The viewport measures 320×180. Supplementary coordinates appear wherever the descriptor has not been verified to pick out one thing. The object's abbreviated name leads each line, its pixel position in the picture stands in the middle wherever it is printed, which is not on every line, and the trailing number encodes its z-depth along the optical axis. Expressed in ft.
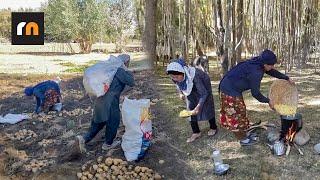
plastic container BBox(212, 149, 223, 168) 7.19
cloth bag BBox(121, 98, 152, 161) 7.91
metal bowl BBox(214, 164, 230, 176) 7.07
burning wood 7.49
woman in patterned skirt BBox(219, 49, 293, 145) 7.41
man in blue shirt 8.25
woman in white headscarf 7.93
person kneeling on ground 12.17
